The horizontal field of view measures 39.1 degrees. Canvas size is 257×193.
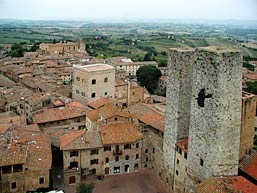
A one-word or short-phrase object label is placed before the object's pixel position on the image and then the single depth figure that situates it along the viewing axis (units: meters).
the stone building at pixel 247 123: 31.62
